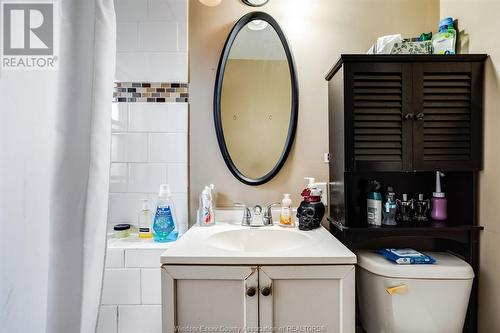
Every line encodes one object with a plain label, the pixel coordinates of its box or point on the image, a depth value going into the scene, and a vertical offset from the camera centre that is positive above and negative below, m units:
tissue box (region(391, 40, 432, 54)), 1.17 +0.53
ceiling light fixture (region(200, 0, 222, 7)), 1.38 +0.85
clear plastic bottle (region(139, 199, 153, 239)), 1.32 -0.28
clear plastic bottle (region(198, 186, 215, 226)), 1.32 -0.22
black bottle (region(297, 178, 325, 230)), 1.25 -0.21
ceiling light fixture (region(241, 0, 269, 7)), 1.39 +0.86
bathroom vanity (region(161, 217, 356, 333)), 0.93 -0.44
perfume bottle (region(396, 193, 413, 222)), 1.25 -0.20
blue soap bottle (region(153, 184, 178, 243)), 1.28 -0.26
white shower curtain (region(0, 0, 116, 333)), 0.41 -0.02
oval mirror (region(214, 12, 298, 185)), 1.40 +0.37
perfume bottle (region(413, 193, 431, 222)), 1.25 -0.20
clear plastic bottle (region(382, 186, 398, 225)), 1.18 -0.19
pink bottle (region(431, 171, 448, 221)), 1.21 -0.17
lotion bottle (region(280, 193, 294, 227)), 1.31 -0.24
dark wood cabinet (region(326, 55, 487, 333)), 1.11 +0.20
